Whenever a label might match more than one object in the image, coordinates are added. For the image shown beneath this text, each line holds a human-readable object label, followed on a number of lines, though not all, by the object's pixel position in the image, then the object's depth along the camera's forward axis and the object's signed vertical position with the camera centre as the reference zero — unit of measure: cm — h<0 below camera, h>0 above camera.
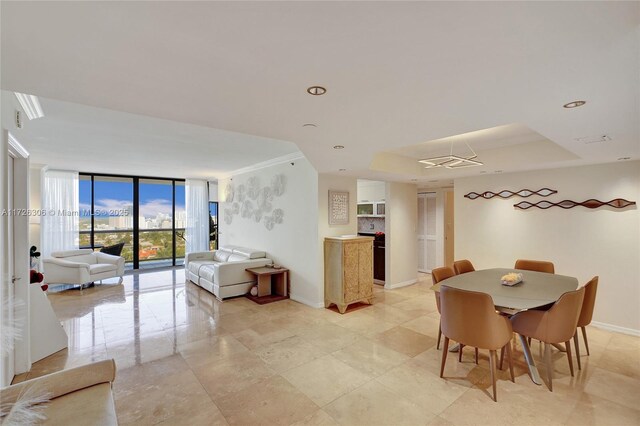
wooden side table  535 -124
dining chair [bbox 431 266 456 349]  354 -77
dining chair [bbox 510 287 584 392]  256 -99
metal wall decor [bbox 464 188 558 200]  443 +32
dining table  260 -79
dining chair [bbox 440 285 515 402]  247 -96
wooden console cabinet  464 -94
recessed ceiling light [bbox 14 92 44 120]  269 +112
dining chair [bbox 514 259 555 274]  396 -75
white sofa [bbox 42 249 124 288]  576 -104
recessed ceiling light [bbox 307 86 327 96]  180 +79
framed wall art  504 +13
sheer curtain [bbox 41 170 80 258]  662 +15
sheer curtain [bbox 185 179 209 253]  851 +3
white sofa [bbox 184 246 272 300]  528 -110
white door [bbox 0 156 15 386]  225 -36
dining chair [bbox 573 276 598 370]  288 -95
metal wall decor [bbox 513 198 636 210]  379 +12
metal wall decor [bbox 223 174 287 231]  574 +34
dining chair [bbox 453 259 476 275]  404 -76
